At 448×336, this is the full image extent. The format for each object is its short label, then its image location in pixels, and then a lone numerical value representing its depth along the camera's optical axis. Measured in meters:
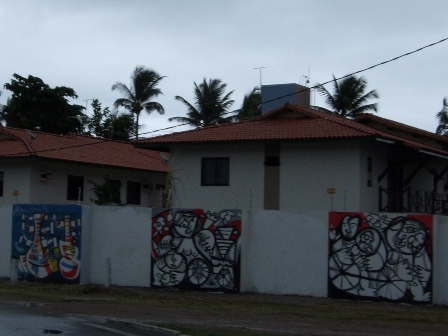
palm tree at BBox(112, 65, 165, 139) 53.39
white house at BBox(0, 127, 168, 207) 32.78
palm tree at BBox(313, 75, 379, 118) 47.38
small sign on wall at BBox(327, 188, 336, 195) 24.77
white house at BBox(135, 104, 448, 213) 24.69
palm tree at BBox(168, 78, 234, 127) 49.47
